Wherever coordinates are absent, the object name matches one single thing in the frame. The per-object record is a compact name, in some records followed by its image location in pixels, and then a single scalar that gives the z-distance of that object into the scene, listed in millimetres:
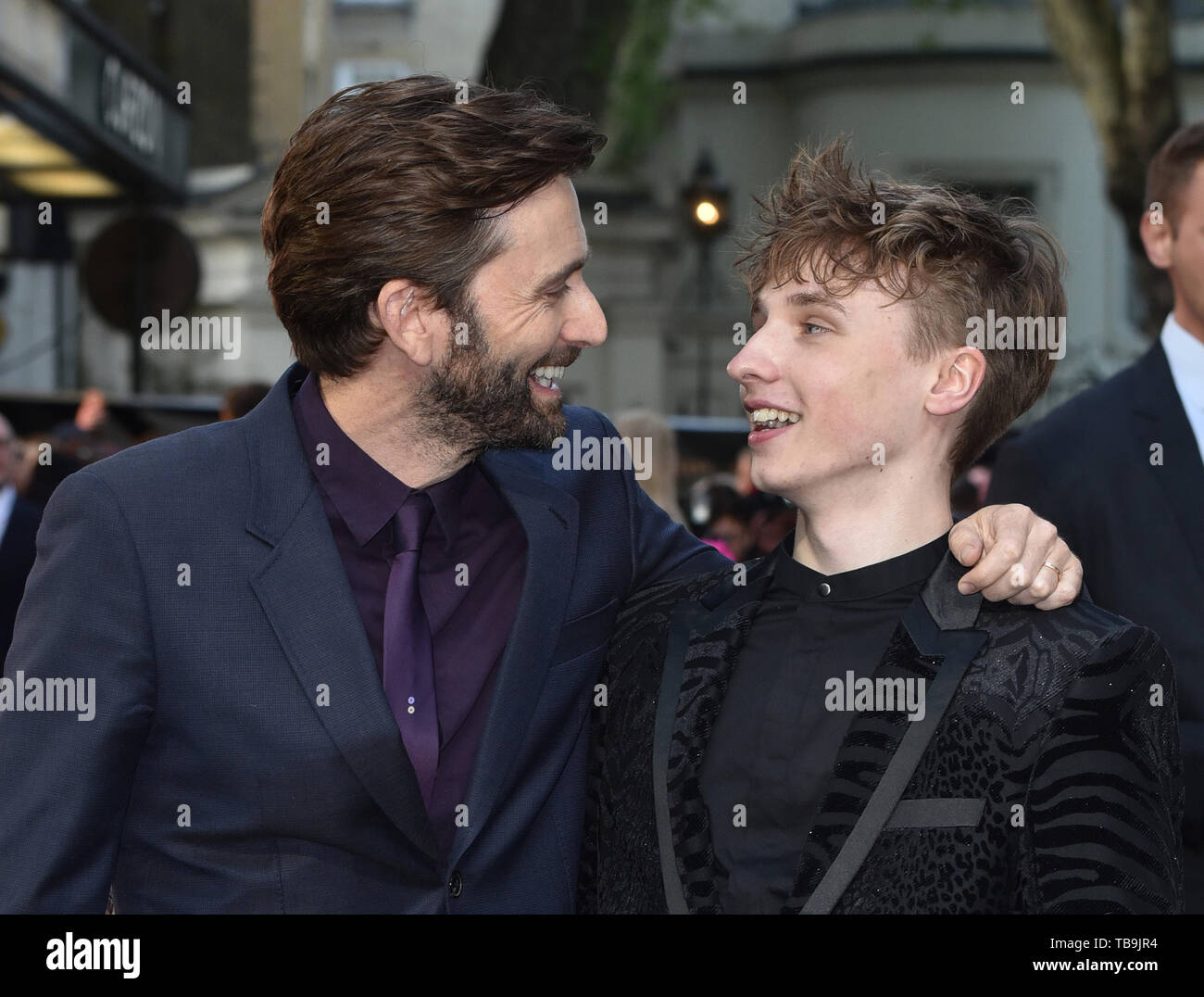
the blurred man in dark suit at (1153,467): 3691
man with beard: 2580
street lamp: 14016
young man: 2422
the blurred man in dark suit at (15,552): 7578
